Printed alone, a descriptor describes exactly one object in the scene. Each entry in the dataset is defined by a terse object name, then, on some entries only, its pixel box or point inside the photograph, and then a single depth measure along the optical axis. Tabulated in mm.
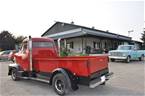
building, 15834
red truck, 3355
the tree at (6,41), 25671
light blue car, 10539
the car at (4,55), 15070
